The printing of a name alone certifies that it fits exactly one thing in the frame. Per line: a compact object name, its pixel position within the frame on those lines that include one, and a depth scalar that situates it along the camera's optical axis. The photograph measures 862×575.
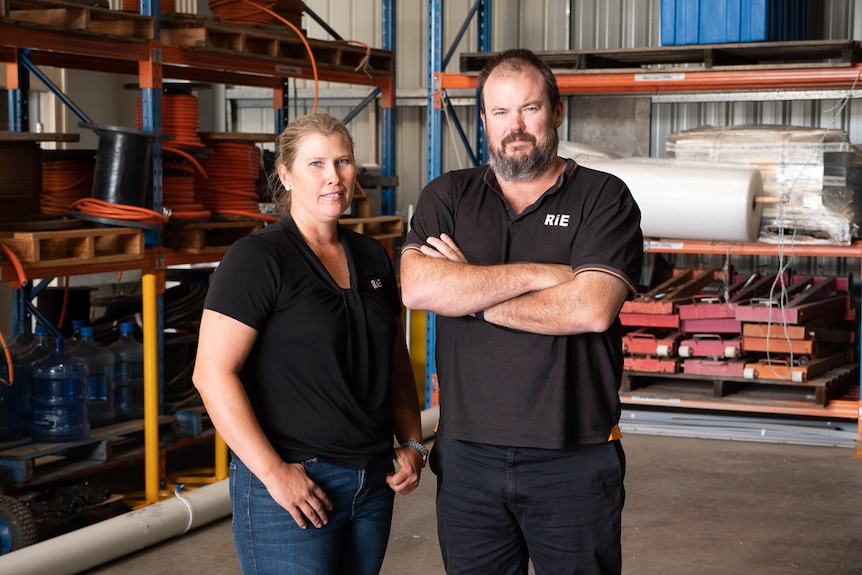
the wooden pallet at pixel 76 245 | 5.73
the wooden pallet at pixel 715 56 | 7.96
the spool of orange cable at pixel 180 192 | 6.97
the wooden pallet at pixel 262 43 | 6.85
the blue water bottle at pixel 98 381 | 6.85
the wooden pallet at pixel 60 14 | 5.96
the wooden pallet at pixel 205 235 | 6.98
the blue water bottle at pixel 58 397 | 6.33
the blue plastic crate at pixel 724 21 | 8.09
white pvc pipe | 5.29
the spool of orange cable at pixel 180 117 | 7.25
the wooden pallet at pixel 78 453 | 5.98
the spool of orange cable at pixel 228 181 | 7.54
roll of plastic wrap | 8.04
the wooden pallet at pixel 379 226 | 8.38
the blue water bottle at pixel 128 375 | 7.17
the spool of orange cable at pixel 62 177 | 6.69
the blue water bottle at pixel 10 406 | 6.27
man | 3.23
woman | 2.93
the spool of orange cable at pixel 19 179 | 5.82
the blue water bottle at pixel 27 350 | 6.46
